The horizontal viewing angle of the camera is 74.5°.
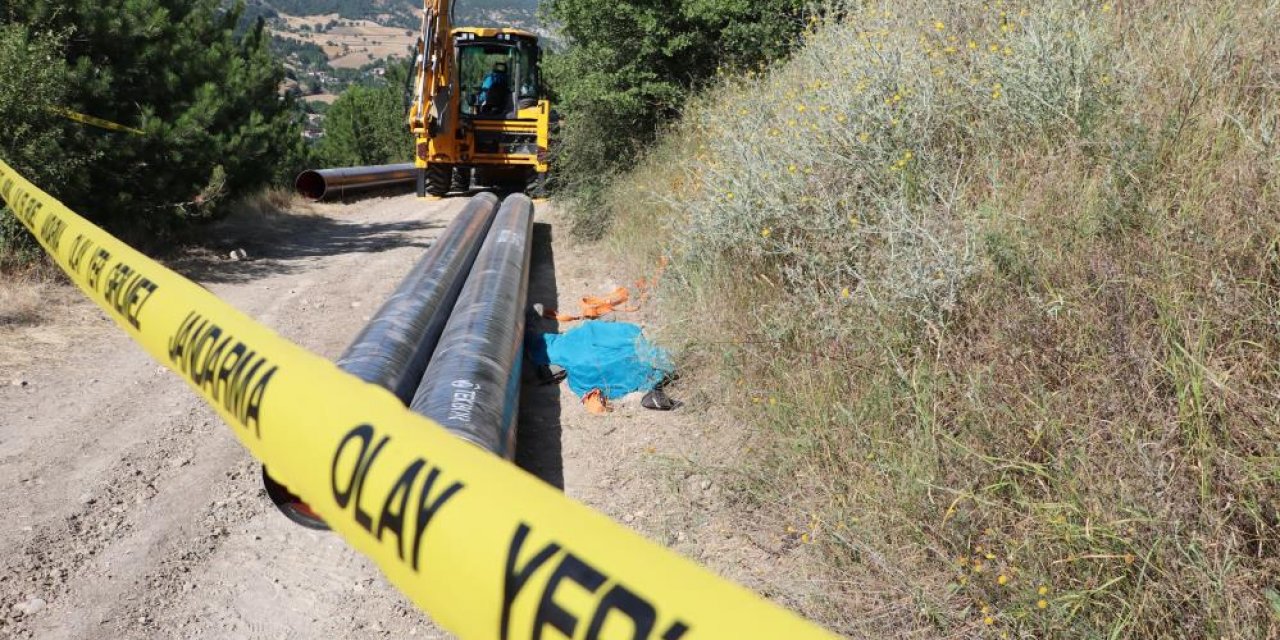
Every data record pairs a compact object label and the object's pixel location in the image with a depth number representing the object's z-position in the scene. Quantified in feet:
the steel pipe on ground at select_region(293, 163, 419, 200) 51.08
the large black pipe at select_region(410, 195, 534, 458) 12.91
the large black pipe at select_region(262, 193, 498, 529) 14.11
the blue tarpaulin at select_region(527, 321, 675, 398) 18.39
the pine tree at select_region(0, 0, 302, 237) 28.09
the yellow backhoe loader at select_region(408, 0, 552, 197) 47.44
